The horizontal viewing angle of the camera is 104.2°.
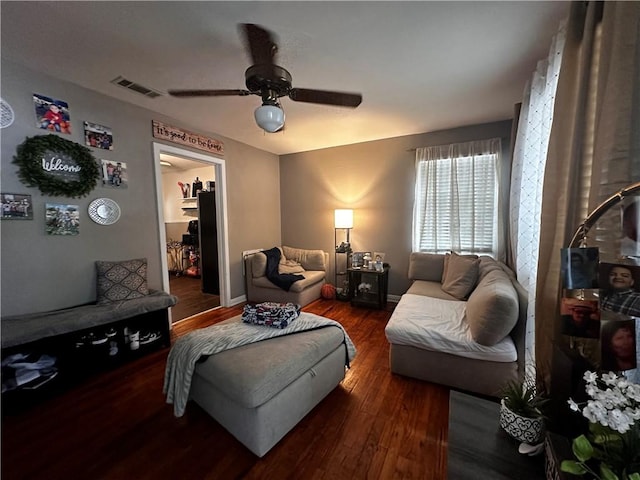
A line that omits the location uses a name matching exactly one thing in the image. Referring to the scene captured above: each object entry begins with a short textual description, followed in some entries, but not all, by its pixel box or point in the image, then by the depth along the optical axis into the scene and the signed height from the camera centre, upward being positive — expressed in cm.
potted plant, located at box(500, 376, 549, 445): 93 -75
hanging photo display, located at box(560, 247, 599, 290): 73 -14
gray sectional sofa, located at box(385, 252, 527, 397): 170 -87
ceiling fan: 158 +91
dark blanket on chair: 358 -79
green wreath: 196 +47
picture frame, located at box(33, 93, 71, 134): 204 +91
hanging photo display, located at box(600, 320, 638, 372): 66 -33
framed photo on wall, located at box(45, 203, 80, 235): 210 +2
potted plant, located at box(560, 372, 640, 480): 56 -52
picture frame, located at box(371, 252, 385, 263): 379 -53
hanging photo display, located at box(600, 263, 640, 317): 65 -18
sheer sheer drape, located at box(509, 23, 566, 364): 157 +46
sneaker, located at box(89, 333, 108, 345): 213 -102
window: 317 +31
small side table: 356 -97
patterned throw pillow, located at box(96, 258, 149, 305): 234 -57
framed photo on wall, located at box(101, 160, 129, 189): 243 +47
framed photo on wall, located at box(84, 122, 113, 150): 230 +81
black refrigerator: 422 -35
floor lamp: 383 -44
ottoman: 133 -95
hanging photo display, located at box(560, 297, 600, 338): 74 -29
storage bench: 175 -96
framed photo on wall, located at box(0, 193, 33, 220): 189 +12
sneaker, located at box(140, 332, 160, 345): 242 -114
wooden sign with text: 283 +104
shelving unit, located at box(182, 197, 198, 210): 558 +42
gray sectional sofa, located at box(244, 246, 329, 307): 364 -86
